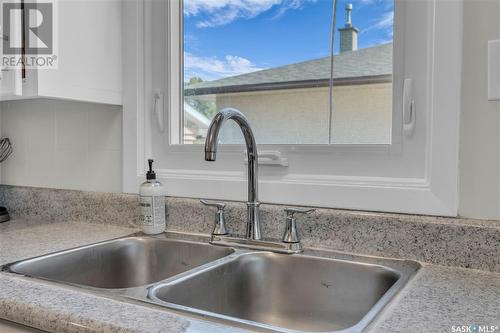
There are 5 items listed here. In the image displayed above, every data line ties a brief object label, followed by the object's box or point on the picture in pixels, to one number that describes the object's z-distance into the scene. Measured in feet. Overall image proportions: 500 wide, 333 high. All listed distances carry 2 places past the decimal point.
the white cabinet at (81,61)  3.90
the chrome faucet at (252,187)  3.67
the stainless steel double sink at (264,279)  3.08
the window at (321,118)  3.29
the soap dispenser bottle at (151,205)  4.15
